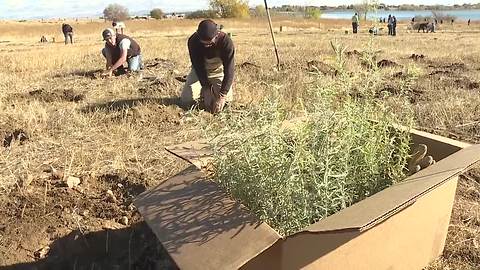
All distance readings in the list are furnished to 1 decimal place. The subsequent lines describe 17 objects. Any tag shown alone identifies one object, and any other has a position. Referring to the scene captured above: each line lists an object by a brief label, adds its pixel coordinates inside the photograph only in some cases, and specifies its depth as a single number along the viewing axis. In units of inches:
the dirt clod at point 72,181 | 129.5
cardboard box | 60.7
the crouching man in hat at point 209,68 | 180.2
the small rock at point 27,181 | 126.4
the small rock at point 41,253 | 107.0
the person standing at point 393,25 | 948.0
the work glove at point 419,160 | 87.2
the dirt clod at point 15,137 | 172.7
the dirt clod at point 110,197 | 125.0
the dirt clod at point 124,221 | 117.6
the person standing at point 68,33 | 1005.2
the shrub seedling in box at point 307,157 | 73.5
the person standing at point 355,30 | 1099.7
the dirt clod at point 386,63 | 346.2
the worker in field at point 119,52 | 292.7
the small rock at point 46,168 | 143.1
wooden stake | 272.8
